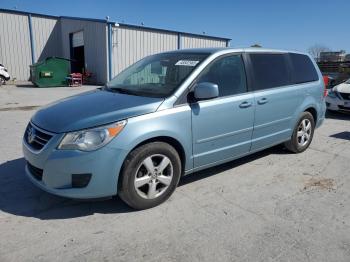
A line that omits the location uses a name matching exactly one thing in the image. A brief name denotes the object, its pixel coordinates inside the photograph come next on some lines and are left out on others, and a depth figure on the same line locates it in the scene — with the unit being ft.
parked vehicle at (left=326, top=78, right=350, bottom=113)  30.01
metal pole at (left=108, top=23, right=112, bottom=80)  62.95
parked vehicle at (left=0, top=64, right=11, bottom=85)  64.95
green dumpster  61.46
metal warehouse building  65.57
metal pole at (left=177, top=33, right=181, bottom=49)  74.79
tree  174.09
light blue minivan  10.07
